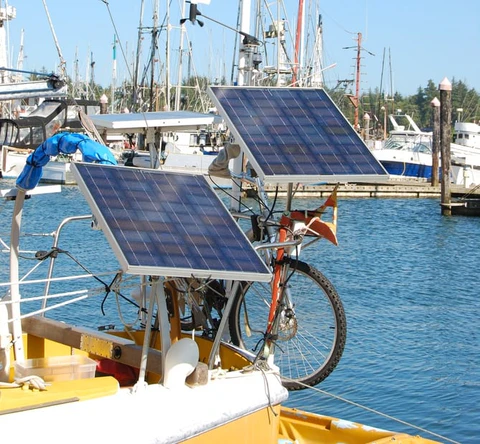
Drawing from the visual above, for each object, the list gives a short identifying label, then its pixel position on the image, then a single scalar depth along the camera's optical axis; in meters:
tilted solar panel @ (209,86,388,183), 7.91
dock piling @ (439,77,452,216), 36.09
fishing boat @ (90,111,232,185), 8.87
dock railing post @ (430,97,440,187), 43.44
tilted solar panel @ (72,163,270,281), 6.29
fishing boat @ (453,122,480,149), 58.69
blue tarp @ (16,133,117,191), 7.52
